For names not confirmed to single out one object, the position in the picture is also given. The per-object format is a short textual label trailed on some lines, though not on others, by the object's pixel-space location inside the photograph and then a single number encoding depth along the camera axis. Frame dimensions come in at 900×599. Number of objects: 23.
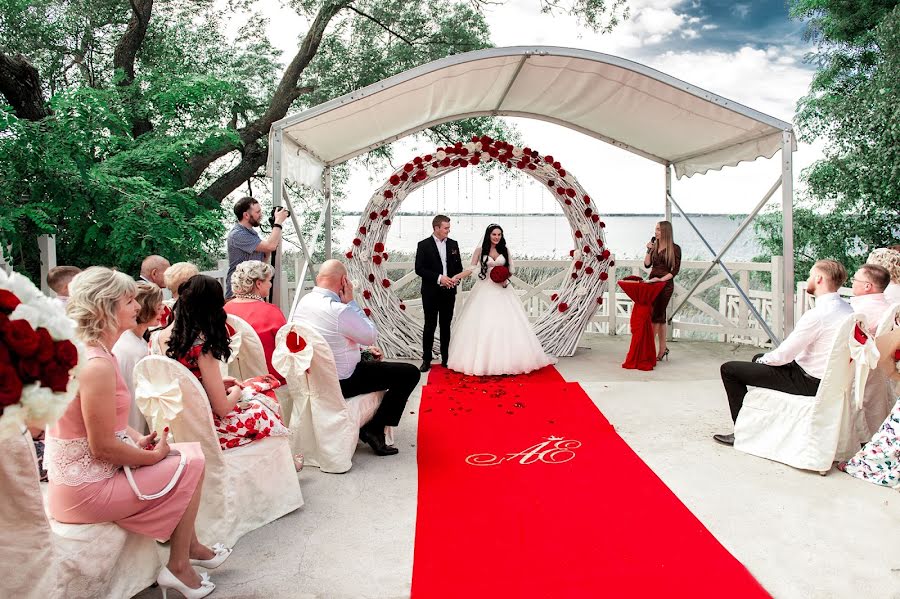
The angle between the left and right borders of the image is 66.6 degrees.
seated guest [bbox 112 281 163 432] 3.10
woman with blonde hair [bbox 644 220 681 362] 7.51
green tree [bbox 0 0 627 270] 6.51
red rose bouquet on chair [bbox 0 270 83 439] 1.49
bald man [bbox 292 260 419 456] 4.32
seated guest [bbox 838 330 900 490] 3.88
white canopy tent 5.80
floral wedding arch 7.91
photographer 5.41
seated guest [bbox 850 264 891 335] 4.18
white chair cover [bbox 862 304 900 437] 4.31
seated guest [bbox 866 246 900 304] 4.58
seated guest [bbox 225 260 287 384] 4.19
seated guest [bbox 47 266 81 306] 3.99
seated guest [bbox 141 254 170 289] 4.54
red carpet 2.80
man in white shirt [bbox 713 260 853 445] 4.14
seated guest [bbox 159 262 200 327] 3.95
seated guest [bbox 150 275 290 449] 3.12
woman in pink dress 2.44
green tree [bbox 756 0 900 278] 9.92
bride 7.02
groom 7.36
